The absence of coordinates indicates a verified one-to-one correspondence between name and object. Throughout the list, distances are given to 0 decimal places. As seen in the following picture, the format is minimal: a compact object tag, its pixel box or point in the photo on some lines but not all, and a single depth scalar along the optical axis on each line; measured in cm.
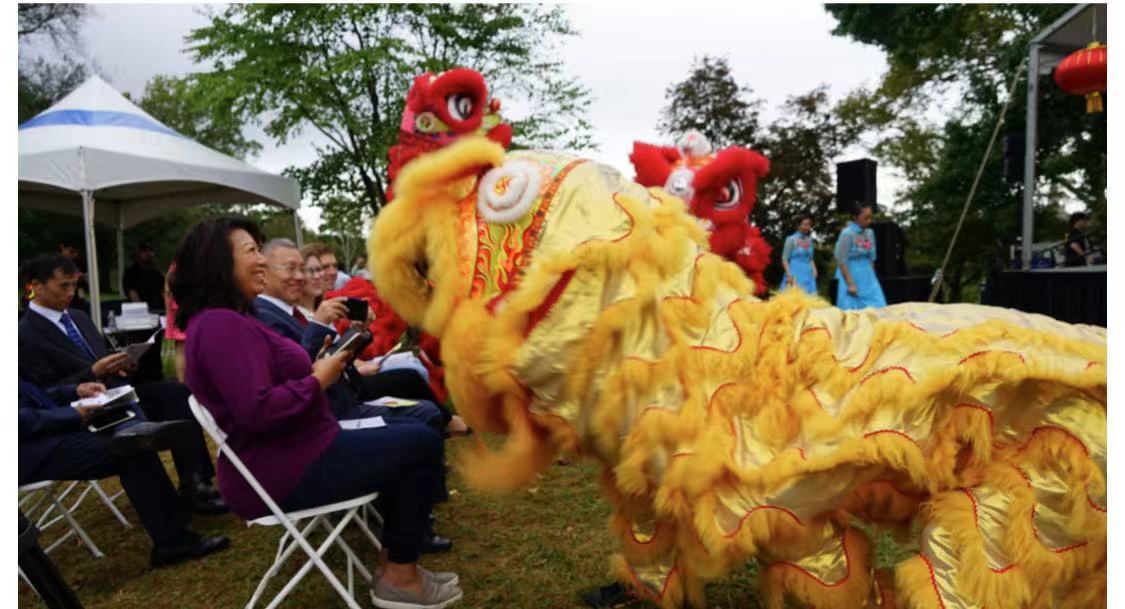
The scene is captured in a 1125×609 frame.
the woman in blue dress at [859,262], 725
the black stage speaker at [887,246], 1239
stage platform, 657
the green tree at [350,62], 1170
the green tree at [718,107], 1880
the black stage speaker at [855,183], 1216
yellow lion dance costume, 162
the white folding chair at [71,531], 351
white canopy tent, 713
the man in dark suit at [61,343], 353
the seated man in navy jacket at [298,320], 303
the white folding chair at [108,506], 382
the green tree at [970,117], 1470
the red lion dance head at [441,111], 332
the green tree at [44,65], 1917
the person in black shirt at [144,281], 939
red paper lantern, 627
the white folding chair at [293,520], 237
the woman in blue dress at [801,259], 895
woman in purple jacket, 229
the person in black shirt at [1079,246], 975
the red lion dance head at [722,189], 501
